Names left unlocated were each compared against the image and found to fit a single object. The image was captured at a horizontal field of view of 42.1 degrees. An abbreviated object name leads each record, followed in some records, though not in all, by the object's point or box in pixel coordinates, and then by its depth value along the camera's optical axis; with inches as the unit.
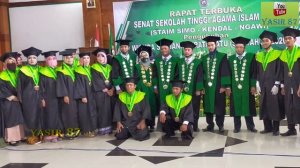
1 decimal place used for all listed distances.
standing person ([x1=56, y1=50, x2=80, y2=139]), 233.1
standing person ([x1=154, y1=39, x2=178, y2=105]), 239.4
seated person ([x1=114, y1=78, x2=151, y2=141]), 227.0
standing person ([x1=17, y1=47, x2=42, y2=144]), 225.3
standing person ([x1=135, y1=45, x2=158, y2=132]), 243.4
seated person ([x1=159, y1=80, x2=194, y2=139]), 220.2
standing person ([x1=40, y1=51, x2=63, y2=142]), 231.1
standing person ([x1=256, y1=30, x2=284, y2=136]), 216.5
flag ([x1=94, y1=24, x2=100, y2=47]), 354.6
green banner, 336.8
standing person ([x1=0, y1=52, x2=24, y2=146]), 222.2
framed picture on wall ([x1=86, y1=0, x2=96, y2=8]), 359.9
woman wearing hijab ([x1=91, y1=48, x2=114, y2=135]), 240.4
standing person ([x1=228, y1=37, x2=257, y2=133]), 228.2
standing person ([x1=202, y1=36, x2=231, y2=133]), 232.5
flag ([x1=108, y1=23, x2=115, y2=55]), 353.7
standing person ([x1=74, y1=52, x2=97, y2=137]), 236.7
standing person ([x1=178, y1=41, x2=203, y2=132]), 235.0
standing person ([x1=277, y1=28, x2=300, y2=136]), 208.1
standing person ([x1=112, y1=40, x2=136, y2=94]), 243.5
